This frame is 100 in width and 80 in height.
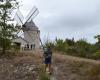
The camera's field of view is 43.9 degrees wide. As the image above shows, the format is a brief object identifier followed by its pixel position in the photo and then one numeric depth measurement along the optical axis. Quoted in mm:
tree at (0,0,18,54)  11179
